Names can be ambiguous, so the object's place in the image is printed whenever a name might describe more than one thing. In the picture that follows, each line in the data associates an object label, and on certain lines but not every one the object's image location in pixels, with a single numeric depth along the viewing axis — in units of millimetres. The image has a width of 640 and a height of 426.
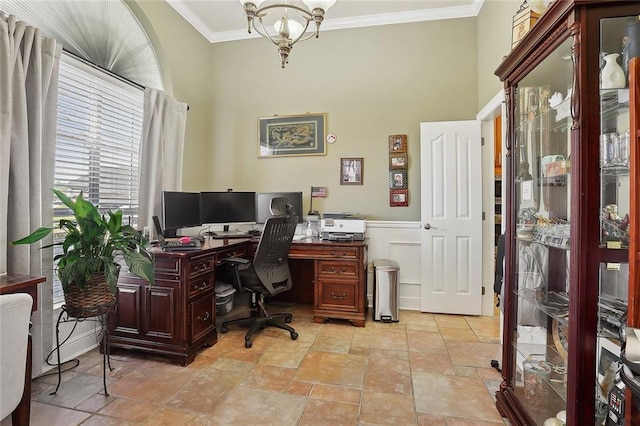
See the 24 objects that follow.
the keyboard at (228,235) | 3096
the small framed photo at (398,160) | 3451
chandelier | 1986
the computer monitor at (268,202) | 3371
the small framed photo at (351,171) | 3549
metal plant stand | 1836
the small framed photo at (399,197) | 3457
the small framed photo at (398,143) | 3451
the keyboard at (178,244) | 2362
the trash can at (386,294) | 3059
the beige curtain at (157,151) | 2793
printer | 3119
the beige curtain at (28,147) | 1741
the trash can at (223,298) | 2854
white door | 3184
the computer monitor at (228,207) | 3166
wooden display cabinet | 1072
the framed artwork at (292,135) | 3641
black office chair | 2548
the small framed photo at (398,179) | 3455
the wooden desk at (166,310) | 2230
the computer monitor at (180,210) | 2596
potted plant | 1773
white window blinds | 2287
